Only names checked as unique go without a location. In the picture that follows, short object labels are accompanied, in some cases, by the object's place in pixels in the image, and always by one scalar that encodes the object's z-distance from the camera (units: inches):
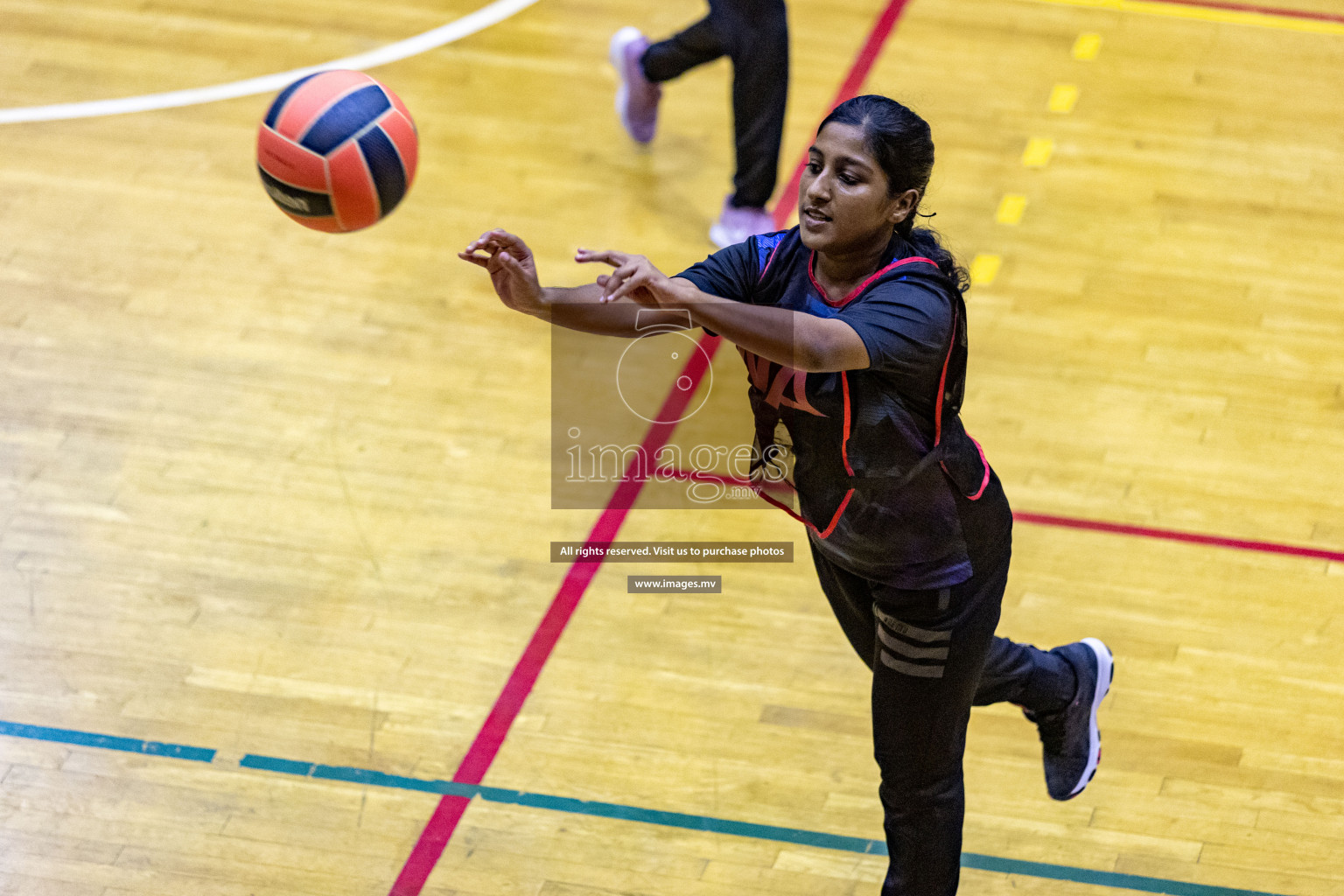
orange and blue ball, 264.5
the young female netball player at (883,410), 193.8
